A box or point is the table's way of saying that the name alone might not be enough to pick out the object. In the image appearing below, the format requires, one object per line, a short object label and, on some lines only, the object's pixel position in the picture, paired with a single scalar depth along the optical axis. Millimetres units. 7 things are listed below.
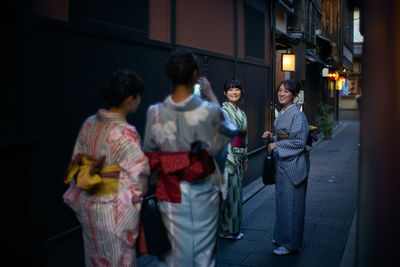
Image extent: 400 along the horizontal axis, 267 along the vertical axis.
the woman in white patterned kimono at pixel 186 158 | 3238
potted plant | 20453
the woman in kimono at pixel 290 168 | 5504
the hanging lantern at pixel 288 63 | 13720
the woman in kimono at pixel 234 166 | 6057
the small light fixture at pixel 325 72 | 23347
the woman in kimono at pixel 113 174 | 3160
